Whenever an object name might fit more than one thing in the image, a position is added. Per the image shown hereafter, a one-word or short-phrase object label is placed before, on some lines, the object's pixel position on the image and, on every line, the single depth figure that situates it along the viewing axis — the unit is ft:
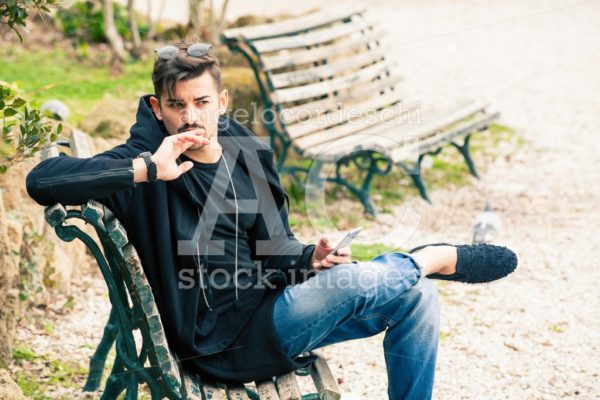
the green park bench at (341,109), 39.92
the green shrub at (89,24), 62.91
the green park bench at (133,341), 16.59
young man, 18.14
